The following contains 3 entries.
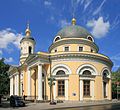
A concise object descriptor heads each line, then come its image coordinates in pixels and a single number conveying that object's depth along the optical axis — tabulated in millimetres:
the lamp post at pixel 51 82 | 20502
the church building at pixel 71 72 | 21521
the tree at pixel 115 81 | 33152
